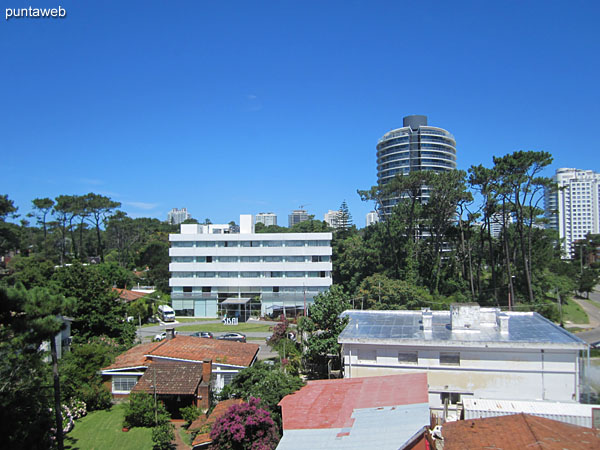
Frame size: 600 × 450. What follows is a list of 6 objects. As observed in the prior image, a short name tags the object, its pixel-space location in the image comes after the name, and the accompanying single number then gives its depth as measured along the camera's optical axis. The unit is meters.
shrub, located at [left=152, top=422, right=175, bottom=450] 18.19
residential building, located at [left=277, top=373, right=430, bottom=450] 13.88
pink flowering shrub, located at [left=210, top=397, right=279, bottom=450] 15.93
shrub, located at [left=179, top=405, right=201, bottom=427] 21.19
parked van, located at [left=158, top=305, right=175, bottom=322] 51.16
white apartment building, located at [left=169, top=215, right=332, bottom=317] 54.94
